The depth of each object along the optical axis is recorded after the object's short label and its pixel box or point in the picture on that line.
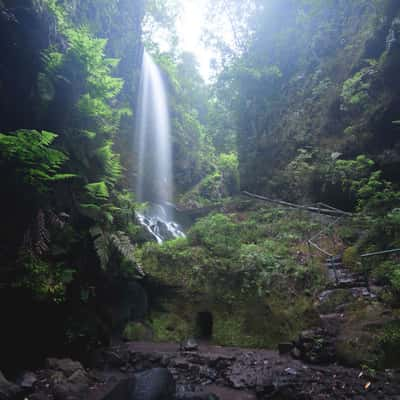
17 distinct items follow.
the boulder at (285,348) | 6.16
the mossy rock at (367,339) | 4.96
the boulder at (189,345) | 6.75
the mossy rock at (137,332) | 7.47
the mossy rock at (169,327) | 7.58
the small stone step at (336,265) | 7.91
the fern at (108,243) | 5.68
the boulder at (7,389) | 3.91
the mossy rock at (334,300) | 6.60
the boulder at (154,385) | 4.84
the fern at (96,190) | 5.97
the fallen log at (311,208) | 10.30
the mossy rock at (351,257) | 7.61
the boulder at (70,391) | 4.37
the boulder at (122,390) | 4.77
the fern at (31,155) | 4.55
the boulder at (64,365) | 4.93
